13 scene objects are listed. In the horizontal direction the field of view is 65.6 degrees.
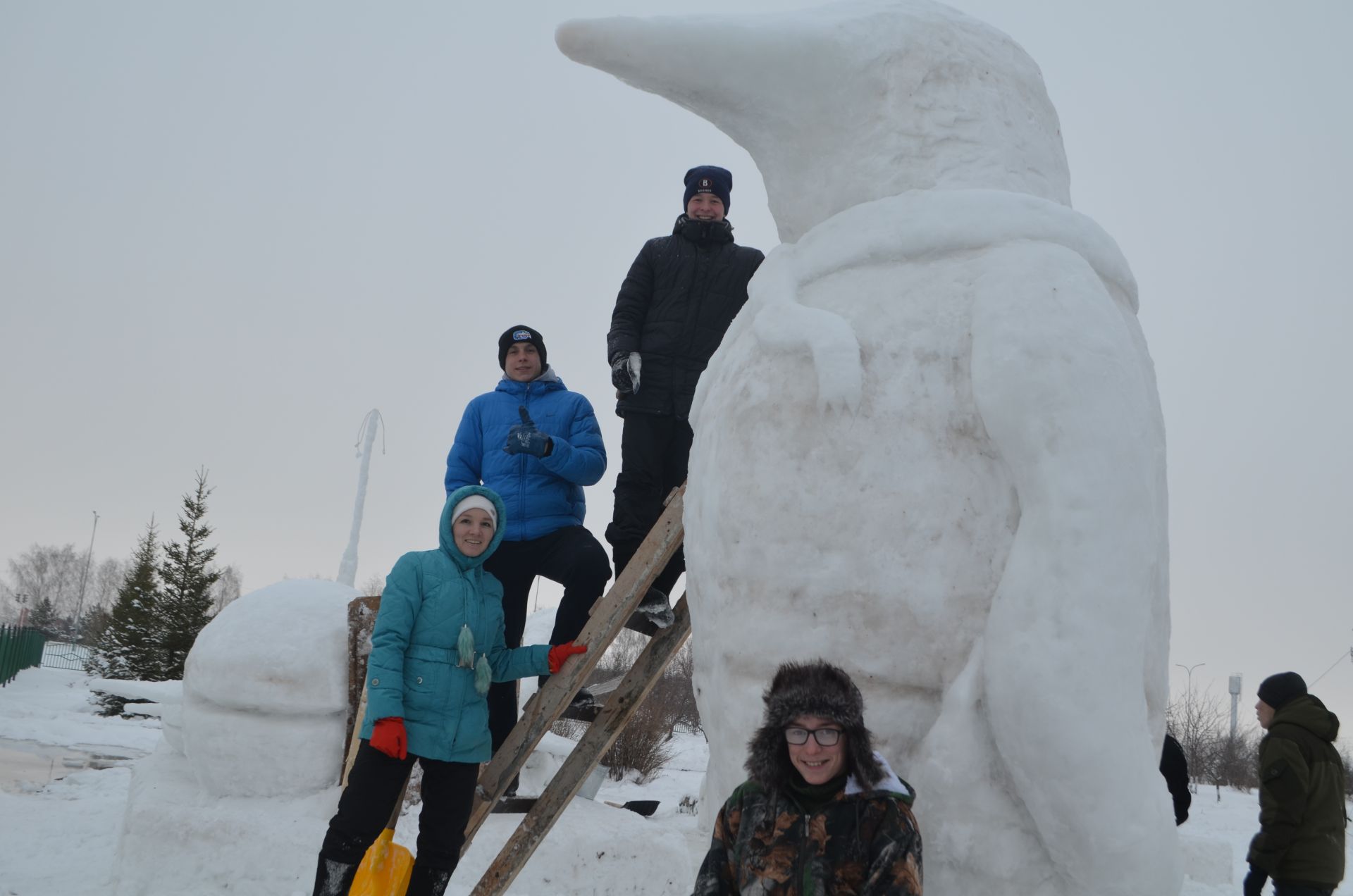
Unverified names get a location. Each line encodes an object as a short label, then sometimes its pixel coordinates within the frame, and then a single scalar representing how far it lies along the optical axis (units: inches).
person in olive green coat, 176.6
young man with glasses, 73.1
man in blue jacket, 144.3
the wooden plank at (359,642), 203.0
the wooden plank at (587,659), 121.0
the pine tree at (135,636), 631.2
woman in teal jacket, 119.4
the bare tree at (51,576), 2819.9
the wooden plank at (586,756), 127.0
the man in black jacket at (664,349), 140.3
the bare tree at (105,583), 2613.2
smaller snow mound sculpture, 201.8
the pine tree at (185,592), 641.6
